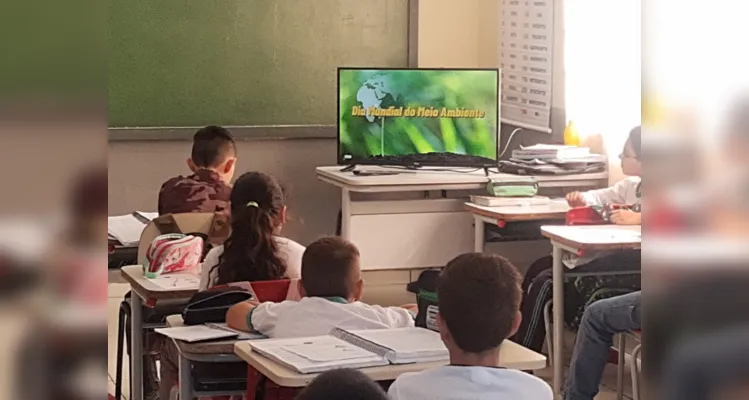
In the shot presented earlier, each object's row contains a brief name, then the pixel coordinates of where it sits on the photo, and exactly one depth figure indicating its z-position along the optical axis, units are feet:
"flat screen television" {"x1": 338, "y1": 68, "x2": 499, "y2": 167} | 17.21
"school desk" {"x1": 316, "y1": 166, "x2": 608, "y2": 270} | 16.55
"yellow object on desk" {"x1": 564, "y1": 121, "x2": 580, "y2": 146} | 17.37
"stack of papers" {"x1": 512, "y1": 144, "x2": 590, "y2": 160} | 16.70
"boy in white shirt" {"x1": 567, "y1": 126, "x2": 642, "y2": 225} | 14.32
